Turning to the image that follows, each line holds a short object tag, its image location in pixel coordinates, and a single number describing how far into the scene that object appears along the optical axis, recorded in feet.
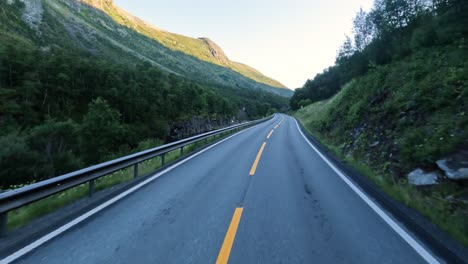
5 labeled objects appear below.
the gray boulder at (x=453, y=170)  14.01
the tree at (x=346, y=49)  89.80
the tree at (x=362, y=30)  80.32
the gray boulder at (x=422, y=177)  15.66
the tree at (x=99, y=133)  105.19
